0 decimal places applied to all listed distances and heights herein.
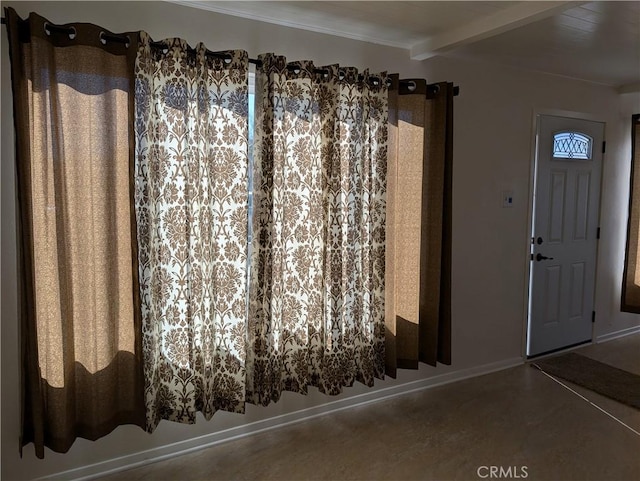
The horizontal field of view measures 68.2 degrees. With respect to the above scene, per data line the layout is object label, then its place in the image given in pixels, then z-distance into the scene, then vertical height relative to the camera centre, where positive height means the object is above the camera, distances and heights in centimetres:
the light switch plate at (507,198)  378 +3
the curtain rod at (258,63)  205 +75
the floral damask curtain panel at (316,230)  265 -18
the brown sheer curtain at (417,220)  308 -12
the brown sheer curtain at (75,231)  208 -16
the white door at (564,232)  405 -26
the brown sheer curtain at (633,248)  464 -44
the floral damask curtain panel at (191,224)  234 -13
